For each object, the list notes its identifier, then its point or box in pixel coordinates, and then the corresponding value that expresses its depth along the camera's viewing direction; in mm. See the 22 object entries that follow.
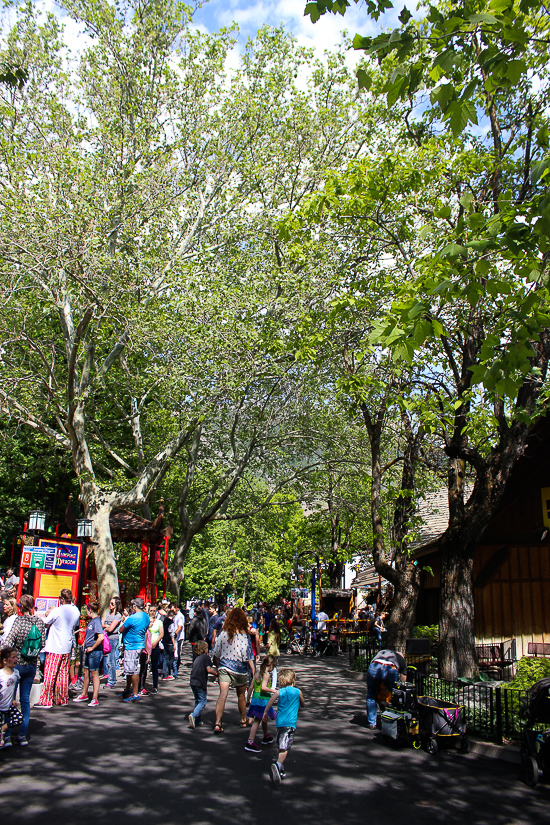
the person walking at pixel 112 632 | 12891
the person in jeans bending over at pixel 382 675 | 10031
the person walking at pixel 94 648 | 10927
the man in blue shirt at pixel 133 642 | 11680
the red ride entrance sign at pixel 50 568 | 13219
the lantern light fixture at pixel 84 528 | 16361
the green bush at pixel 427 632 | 19469
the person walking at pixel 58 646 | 10609
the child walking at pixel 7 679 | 7508
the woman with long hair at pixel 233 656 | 9492
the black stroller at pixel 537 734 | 7695
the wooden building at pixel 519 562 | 14594
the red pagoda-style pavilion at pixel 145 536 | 20125
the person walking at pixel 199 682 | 9773
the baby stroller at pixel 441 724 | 9148
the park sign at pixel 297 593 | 37588
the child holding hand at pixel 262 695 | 8500
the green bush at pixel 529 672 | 10445
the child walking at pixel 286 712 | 7254
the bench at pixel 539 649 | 15023
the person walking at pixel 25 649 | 8180
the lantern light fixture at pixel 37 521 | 14000
